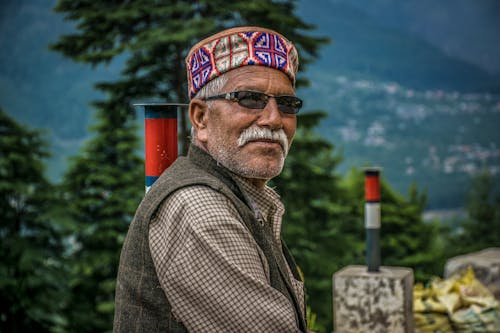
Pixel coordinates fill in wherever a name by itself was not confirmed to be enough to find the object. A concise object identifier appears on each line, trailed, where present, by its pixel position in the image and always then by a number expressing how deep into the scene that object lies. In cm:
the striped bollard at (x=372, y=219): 516
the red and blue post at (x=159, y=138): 244
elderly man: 151
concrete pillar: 505
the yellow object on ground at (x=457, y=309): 575
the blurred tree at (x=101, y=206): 955
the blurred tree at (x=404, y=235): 1136
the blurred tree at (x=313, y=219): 941
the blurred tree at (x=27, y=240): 777
